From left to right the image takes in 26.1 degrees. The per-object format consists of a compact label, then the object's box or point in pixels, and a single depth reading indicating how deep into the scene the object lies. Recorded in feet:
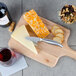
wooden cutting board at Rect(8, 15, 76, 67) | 2.69
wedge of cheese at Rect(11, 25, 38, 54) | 2.70
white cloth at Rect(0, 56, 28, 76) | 2.76
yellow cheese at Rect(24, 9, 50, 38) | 2.67
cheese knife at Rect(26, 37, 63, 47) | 2.61
